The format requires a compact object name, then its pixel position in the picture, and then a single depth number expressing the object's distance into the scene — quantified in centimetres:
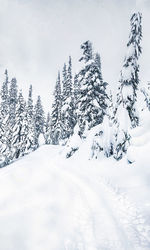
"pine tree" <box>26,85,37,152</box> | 3444
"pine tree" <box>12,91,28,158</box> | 3444
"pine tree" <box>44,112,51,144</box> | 5105
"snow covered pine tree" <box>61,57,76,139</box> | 3311
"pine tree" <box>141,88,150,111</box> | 897
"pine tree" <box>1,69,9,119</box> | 4993
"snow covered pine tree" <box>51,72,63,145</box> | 3781
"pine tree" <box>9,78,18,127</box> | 4878
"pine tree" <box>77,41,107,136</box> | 1988
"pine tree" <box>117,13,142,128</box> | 1102
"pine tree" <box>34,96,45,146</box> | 4512
